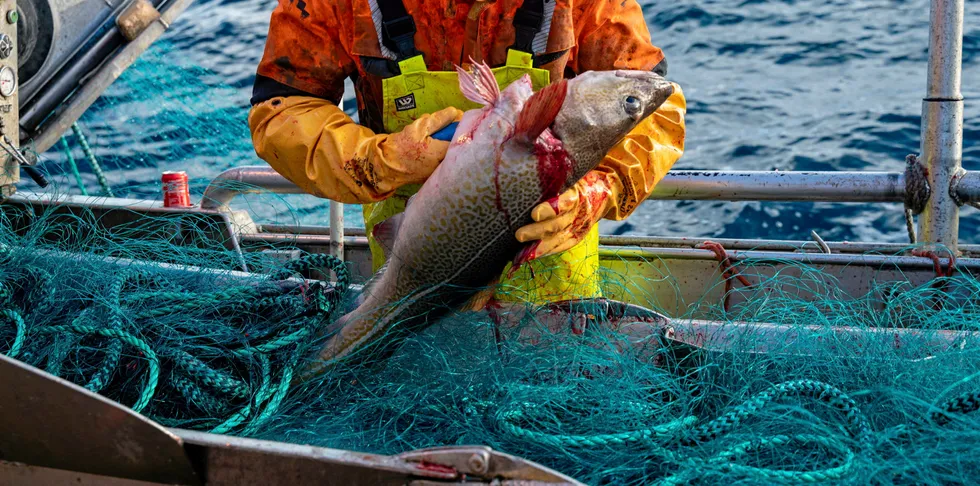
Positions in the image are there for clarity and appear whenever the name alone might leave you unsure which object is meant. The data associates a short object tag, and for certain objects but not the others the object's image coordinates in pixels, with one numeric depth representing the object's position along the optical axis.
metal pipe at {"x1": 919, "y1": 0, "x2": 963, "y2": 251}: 3.66
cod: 2.23
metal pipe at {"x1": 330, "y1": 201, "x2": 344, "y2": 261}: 4.11
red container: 4.10
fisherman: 2.76
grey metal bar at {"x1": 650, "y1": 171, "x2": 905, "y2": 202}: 3.67
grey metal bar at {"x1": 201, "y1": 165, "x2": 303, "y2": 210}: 4.07
